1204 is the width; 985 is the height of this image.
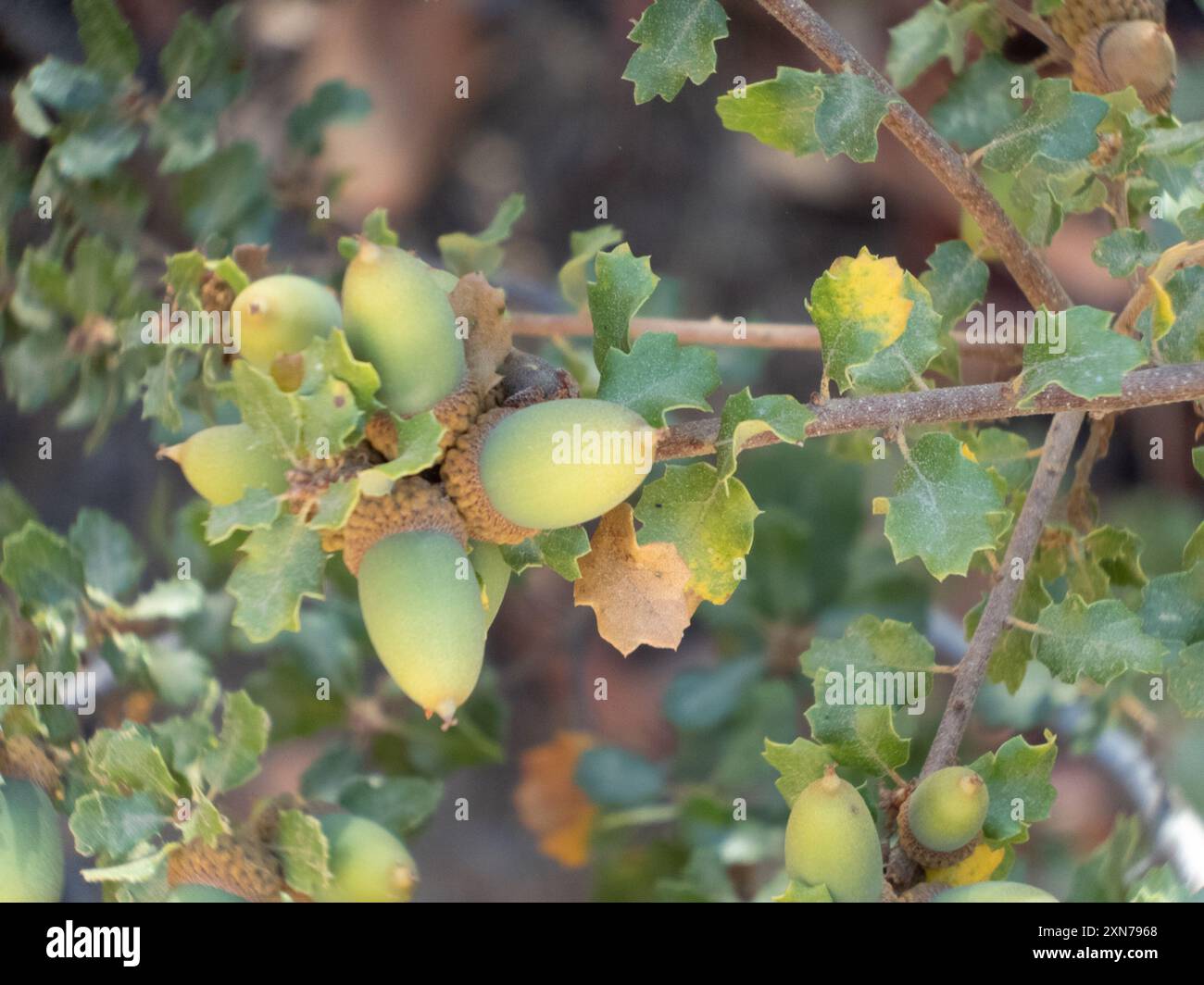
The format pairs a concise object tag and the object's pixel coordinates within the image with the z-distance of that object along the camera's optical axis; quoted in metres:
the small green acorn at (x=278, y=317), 0.48
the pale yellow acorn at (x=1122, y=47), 0.54
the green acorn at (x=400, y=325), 0.48
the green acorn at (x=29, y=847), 0.51
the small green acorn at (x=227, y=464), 0.48
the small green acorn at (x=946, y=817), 0.49
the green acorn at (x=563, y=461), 0.48
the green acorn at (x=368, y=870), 0.50
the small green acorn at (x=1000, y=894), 0.48
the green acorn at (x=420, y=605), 0.47
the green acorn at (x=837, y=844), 0.48
